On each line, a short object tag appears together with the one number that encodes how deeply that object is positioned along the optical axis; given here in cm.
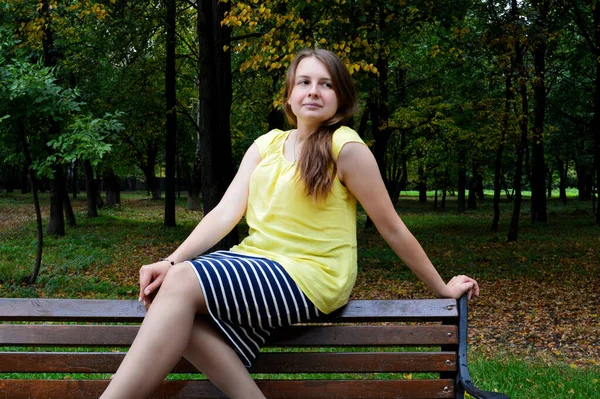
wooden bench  250
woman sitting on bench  214
